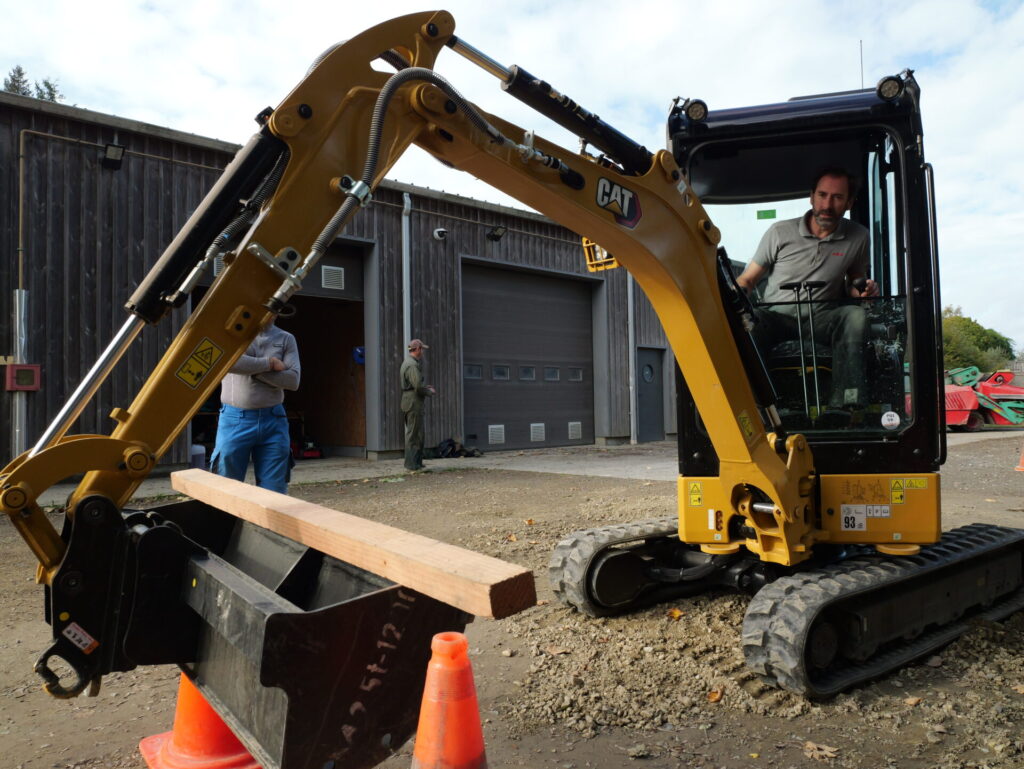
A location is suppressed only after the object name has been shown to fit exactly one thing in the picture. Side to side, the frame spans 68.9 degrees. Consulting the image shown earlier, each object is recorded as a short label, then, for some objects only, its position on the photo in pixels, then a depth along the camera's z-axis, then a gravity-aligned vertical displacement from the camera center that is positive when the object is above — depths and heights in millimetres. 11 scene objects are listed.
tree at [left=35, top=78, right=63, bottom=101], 46250 +20096
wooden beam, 1696 -391
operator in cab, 3807 +650
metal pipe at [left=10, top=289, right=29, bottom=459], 9164 +231
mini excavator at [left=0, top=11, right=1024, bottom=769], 2041 -141
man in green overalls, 11406 +95
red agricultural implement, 20969 -113
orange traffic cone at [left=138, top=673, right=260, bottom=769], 2514 -1126
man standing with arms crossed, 4695 -38
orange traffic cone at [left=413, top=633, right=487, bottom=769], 1792 -752
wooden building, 9430 +1764
